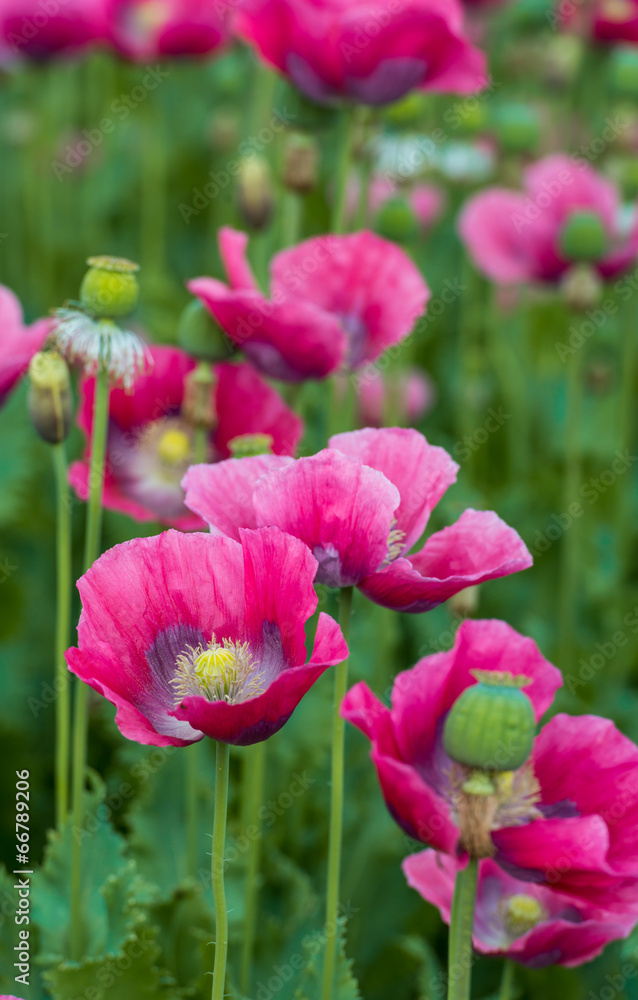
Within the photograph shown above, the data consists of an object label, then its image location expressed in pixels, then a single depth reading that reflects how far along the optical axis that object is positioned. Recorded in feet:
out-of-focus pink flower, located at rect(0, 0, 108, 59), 7.50
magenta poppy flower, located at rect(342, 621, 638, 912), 4.68
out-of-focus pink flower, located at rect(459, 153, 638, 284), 6.99
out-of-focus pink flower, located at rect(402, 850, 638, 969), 4.90
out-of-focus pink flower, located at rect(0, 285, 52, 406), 5.31
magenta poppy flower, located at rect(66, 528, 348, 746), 4.61
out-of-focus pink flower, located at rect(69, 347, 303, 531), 5.51
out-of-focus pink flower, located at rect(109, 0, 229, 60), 7.65
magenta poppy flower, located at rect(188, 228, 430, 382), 5.43
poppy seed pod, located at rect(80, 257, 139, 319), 5.02
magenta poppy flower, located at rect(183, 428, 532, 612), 4.78
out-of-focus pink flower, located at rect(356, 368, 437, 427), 8.12
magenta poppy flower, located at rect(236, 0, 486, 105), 5.71
